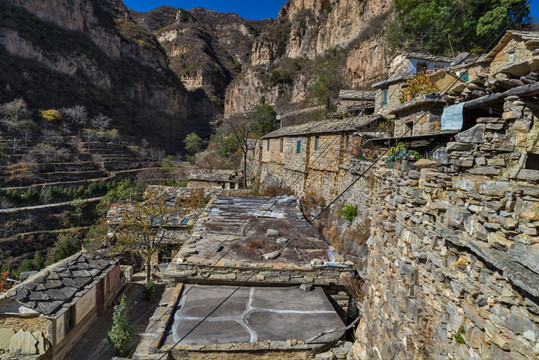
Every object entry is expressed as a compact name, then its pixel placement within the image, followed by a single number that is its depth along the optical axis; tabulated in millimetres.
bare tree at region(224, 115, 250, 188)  26459
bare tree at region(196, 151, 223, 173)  38572
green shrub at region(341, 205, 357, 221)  9818
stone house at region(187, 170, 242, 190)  27500
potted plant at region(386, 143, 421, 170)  4355
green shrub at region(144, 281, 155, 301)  11109
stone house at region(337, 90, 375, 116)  19648
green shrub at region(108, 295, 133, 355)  7516
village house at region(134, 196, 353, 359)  4730
